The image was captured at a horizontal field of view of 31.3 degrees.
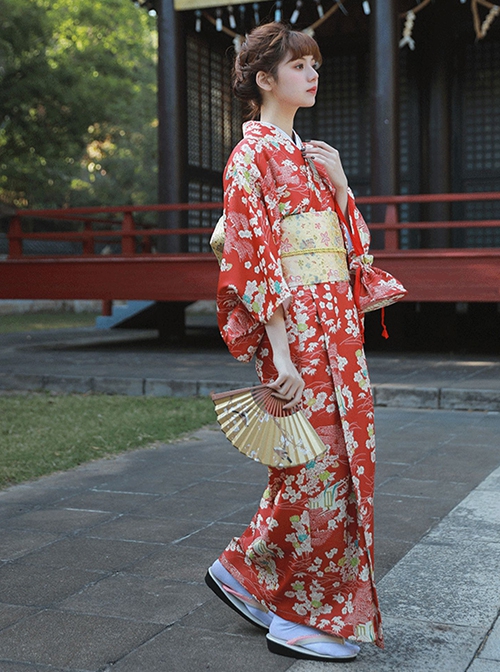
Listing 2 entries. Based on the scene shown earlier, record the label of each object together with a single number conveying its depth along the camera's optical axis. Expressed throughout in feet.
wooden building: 38.01
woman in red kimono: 8.30
